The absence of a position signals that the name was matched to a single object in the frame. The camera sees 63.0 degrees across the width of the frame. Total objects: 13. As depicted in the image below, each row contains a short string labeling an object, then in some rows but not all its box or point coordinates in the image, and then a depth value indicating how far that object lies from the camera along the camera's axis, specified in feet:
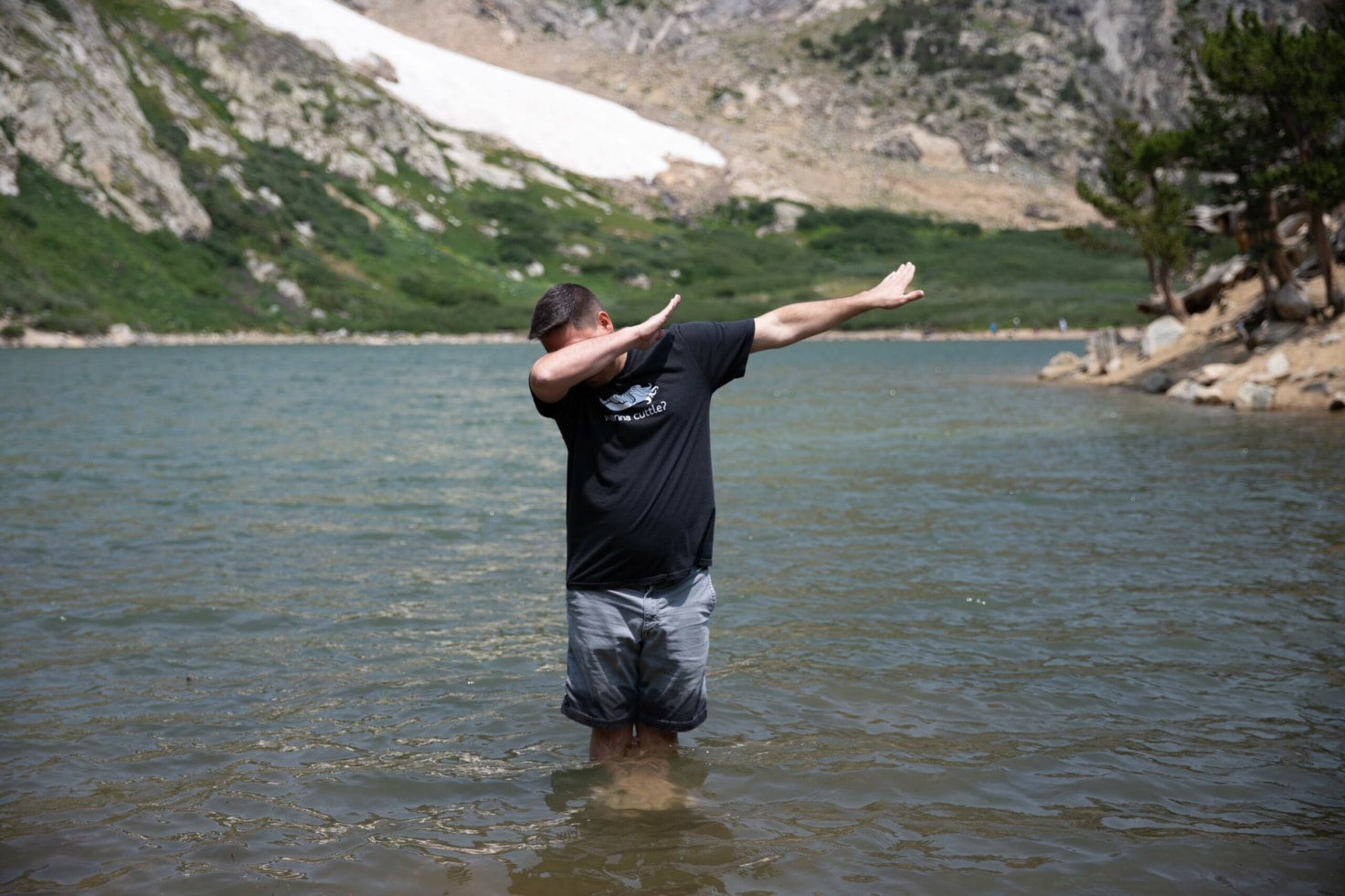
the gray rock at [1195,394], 100.17
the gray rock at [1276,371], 94.84
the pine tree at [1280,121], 98.94
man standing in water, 17.12
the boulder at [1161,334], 130.21
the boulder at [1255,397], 91.66
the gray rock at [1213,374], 104.22
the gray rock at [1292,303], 100.53
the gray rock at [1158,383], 116.26
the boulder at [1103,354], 139.33
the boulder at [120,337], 319.47
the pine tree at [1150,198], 138.41
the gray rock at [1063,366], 151.61
